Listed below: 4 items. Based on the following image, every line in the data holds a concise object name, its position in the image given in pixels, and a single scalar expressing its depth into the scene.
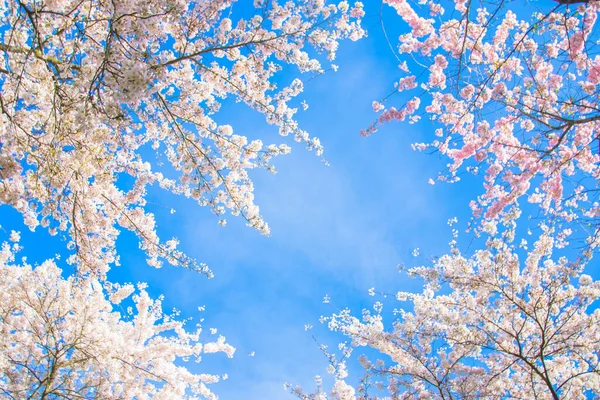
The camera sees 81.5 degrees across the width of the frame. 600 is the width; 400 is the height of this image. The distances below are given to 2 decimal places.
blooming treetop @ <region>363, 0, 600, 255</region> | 6.02
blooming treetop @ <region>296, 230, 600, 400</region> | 8.38
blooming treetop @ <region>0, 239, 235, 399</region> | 8.59
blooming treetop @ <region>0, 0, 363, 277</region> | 3.68
